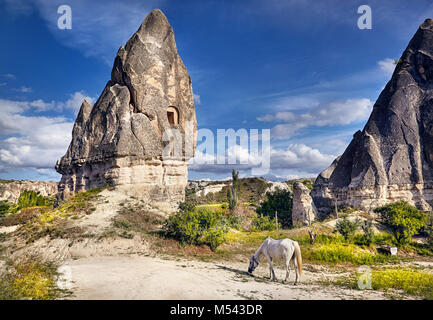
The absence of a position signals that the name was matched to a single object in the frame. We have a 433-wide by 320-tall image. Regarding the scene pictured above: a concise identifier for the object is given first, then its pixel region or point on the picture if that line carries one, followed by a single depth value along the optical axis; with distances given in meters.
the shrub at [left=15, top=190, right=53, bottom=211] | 33.92
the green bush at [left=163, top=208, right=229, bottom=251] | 14.59
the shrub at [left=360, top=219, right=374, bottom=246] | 16.55
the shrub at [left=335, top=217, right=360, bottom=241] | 17.22
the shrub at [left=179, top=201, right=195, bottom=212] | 18.51
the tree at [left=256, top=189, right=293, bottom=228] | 29.33
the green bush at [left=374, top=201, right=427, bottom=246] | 17.94
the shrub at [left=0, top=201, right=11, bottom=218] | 26.23
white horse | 9.42
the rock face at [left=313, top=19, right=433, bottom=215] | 27.92
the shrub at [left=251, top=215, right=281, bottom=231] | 24.60
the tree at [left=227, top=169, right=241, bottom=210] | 32.38
